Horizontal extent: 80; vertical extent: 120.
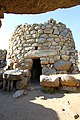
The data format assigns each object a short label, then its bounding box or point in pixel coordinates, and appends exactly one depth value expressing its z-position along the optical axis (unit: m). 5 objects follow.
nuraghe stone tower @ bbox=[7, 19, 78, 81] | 3.58
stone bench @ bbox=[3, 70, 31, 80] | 2.93
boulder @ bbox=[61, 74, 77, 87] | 2.69
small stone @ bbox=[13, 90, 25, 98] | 2.59
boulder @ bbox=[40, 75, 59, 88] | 2.75
